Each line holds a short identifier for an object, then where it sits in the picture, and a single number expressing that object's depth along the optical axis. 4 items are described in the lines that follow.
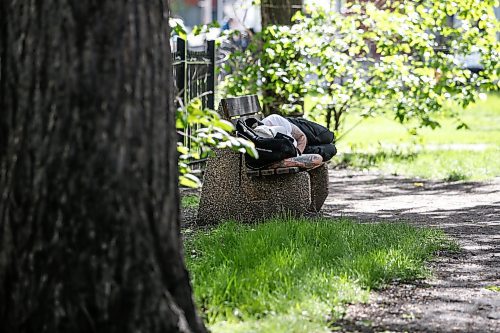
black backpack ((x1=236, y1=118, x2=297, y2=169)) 17.30
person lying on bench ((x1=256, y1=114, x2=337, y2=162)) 18.95
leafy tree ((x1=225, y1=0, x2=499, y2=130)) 27.37
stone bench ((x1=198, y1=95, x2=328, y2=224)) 17.78
